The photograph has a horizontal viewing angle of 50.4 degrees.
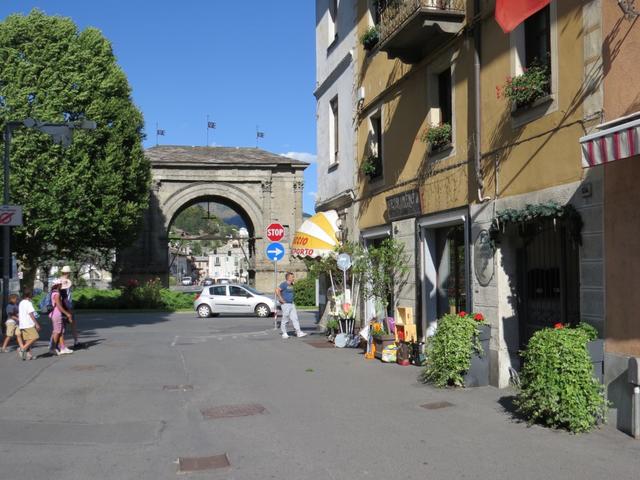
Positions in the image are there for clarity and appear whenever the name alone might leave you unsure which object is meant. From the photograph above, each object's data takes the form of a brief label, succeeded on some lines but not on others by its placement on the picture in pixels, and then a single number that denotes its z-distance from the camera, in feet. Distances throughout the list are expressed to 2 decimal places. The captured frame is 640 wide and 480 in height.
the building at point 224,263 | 456.04
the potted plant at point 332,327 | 55.57
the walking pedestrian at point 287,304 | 60.90
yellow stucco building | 26.73
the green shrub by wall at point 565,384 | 22.79
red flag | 28.11
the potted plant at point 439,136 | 39.09
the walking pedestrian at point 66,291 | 49.78
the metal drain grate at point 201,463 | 20.12
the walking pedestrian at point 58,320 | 47.88
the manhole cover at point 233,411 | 27.66
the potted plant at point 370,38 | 50.44
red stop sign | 70.33
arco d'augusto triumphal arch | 136.67
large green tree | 93.91
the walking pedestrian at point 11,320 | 49.39
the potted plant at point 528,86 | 29.37
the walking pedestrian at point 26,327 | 45.75
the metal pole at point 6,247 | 56.95
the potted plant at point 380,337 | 43.42
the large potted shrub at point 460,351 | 31.63
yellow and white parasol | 59.72
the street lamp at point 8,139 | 54.80
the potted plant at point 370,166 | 51.88
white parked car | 98.53
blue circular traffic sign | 70.59
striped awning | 20.97
